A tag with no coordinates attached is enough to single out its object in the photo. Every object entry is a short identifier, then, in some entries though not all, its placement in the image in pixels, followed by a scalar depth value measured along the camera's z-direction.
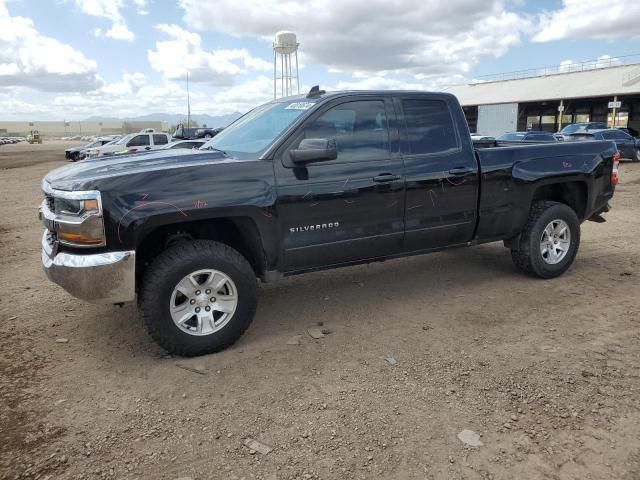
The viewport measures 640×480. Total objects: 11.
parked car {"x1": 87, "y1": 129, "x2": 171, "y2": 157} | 23.06
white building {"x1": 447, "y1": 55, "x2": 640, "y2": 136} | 38.59
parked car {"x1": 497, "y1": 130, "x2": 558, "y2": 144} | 19.81
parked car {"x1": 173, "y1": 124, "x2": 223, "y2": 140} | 29.52
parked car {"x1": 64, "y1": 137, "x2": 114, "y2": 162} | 30.16
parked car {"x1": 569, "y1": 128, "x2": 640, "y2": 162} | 21.52
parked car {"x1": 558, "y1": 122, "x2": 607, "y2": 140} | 25.46
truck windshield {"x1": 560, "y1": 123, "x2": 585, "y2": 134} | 25.73
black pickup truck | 3.48
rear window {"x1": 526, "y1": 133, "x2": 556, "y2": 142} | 19.72
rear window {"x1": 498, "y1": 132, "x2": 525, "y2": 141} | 22.64
